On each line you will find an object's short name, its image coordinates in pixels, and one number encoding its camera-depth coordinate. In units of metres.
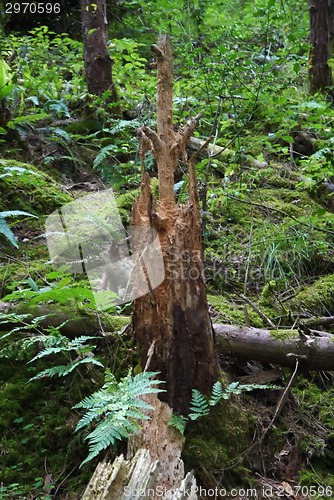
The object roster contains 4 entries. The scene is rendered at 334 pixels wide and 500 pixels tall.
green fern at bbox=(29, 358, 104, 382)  2.49
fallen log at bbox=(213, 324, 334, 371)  2.96
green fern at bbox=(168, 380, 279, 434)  2.43
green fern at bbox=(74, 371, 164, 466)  2.03
